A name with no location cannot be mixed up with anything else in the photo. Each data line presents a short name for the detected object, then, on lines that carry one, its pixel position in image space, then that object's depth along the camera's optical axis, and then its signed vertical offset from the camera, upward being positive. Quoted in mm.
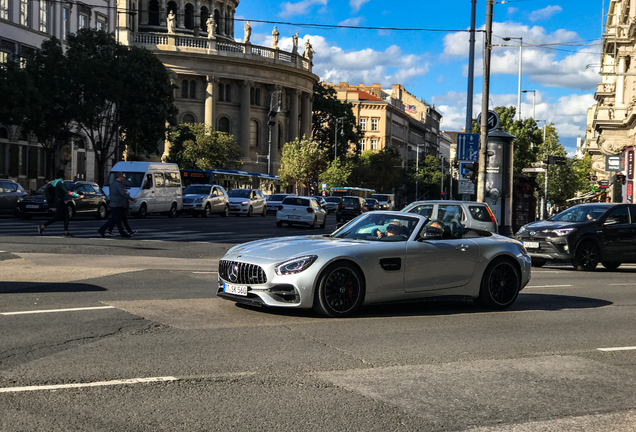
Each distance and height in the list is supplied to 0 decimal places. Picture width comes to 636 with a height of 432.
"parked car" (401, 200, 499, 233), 20516 -432
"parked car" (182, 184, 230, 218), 44656 -739
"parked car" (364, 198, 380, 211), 65569 -1015
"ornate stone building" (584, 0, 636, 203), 43938 +4777
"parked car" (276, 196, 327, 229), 38406 -1020
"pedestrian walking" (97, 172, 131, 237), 23312 -516
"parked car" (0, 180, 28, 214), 34125 -601
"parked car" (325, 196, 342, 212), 73188 -1114
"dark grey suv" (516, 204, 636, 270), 19875 -956
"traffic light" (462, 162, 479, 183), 29484 +812
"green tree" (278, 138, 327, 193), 90375 +2828
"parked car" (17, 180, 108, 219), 32656 -792
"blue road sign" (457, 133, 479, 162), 29109 +1574
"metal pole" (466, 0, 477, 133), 33844 +5000
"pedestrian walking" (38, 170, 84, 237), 23141 -461
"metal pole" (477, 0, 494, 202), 28891 +2883
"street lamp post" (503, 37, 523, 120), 88650 +9697
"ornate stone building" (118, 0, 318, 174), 88062 +12050
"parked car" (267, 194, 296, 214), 59188 -948
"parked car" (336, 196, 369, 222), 51438 -1045
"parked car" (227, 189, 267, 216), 51094 -874
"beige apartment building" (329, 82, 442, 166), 152375 +14104
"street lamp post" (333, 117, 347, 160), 110062 +7635
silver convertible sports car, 9531 -889
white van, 38531 -83
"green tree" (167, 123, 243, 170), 78250 +3323
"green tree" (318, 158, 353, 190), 103562 +1759
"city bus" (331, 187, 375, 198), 85375 -128
